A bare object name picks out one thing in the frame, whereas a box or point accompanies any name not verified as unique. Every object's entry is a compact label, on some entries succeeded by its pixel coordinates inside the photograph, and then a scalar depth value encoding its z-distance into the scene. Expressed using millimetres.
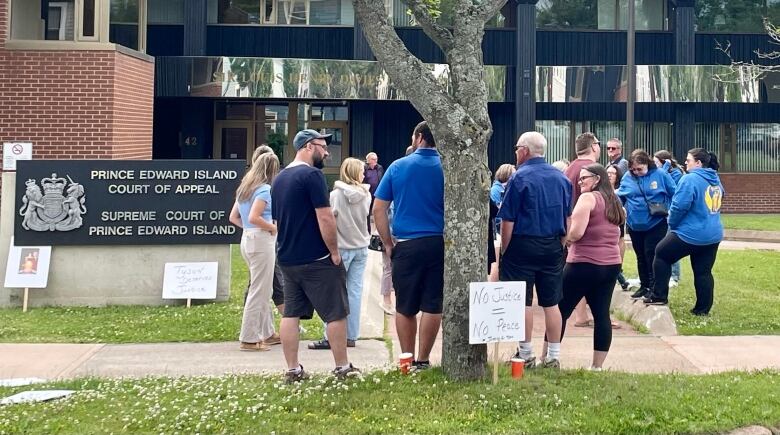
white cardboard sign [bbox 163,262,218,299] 10344
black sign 10352
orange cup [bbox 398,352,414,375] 6457
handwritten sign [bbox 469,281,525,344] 5977
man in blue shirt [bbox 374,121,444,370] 6504
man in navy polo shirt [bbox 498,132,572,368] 6742
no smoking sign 13805
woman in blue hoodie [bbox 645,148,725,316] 9172
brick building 23625
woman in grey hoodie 8273
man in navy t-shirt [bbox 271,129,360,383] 6305
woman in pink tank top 6887
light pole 20312
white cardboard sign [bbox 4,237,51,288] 10156
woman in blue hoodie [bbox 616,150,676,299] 9766
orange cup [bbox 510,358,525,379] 6422
